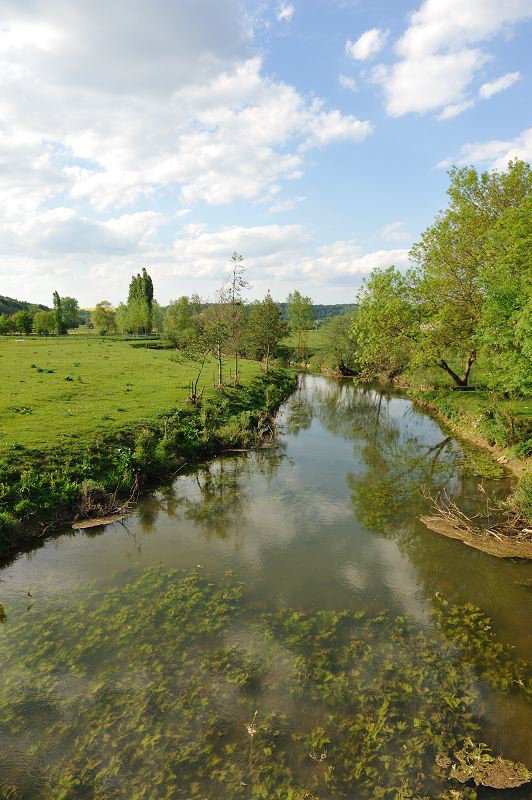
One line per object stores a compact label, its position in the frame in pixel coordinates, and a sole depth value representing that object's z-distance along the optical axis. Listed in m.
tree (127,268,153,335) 106.62
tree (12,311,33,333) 107.19
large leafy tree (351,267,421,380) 38.66
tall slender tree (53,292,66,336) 103.69
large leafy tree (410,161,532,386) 33.75
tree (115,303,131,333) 110.50
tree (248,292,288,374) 62.25
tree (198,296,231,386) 38.94
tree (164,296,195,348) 106.46
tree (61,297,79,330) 165.43
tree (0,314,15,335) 106.03
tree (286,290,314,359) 107.38
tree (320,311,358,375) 75.69
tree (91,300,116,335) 127.44
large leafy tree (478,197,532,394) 20.98
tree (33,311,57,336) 102.41
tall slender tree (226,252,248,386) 43.47
